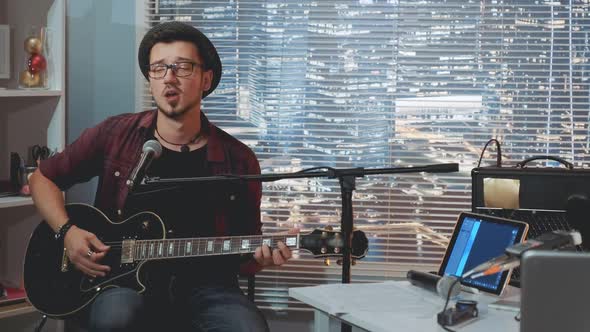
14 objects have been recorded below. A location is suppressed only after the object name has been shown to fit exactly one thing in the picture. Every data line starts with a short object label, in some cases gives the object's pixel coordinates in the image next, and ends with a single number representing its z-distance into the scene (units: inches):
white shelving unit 130.8
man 108.6
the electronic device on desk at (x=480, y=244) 88.3
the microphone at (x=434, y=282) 84.3
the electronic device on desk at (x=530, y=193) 92.4
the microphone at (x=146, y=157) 98.5
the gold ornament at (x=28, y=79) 128.7
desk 80.0
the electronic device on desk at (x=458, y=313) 79.6
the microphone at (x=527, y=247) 50.5
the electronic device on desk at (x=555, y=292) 42.5
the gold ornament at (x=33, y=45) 128.1
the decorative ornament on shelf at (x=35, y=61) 128.5
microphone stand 86.7
